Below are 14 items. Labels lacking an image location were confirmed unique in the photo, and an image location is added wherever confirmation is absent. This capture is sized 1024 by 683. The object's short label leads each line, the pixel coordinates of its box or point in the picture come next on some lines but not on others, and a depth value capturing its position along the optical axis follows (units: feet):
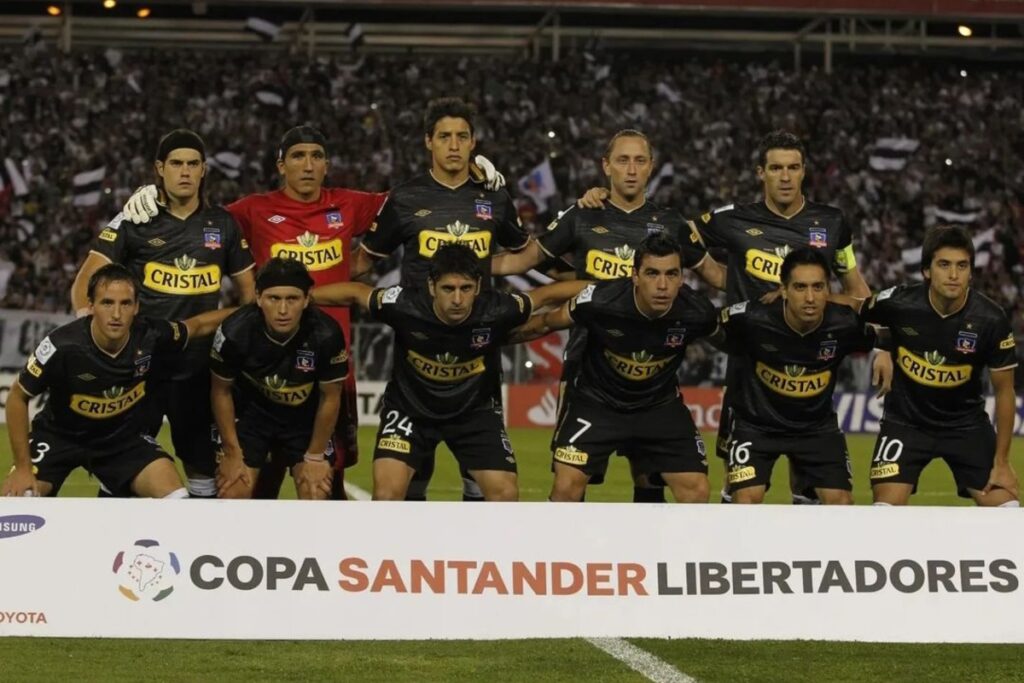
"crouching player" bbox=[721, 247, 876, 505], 52.59
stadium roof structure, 184.45
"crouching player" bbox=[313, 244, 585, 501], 51.93
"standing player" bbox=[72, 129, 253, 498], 53.26
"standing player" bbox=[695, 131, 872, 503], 54.37
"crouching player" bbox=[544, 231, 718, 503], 52.10
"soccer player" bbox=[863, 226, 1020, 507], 50.91
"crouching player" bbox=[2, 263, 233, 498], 48.46
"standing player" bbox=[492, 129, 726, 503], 54.23
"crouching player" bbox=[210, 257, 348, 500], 50.15
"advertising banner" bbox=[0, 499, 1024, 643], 40.32
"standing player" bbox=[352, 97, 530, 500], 54.37
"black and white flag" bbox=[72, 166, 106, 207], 159.51
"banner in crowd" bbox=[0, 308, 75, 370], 128.62
